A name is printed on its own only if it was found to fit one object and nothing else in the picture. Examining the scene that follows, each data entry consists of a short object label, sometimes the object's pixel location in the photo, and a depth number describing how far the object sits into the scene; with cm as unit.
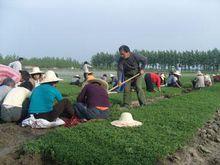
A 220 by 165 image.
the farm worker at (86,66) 1365
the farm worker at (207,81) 1458
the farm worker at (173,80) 1350
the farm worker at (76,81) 1421
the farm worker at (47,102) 487
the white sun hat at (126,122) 431
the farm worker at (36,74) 630
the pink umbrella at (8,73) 748
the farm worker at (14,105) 510
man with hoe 655
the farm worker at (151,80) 1092
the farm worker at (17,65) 1006
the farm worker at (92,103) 493
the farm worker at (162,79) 1428
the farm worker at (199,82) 1318
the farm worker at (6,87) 546
